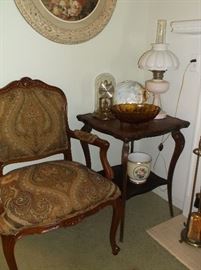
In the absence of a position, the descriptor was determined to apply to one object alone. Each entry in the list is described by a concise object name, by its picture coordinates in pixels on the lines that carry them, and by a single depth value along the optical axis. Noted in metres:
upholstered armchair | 1.36
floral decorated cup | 1.95
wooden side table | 1.71
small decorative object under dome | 2.03
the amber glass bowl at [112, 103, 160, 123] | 1.76
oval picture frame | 1.75
